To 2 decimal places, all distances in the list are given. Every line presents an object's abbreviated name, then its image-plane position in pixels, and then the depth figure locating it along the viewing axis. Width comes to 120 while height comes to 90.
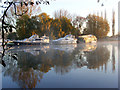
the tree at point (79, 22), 37.52
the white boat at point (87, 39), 33.45
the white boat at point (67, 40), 27.48
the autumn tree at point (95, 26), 40.66
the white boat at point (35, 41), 23.06
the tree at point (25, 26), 27.80
